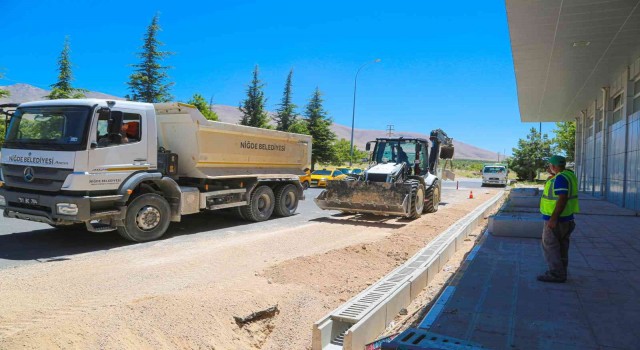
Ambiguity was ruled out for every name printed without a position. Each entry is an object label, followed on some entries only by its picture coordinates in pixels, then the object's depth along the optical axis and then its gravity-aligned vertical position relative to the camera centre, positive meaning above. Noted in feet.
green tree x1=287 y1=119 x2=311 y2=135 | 158.81 +16.02
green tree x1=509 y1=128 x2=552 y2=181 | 179.84 +9.55
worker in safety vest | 17.06 -1.36
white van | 127.03 +0.62
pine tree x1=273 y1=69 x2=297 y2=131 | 186.09 +22.85
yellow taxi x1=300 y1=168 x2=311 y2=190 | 47.81 -0.86
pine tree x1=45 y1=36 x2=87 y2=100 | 112.06 +21.24
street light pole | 118.54 +16.11
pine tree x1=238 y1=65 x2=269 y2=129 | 172.04 +23.64
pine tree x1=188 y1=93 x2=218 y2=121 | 135.50 +19.52
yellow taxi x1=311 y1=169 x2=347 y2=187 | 90.17 -1.04
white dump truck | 25.58 -0.05
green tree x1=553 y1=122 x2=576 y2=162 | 151.79 +15.18
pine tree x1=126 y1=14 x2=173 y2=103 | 121.29 +24.21
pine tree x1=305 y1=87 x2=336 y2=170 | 150.61 +13.72
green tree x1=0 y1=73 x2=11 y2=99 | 74.08 +11.18
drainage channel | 14.17 -4.81
